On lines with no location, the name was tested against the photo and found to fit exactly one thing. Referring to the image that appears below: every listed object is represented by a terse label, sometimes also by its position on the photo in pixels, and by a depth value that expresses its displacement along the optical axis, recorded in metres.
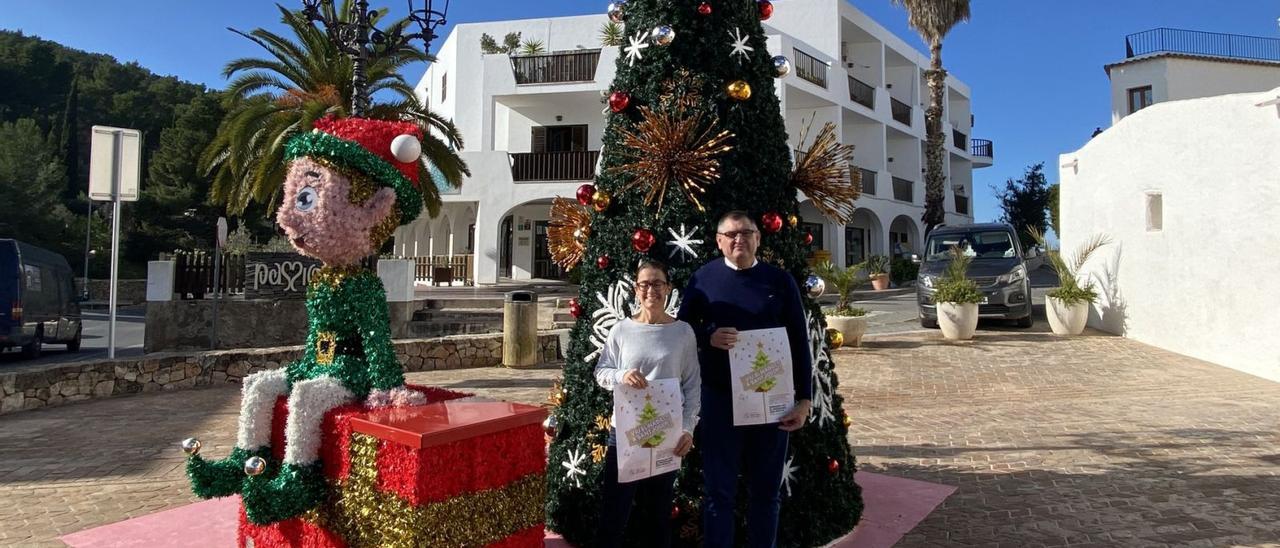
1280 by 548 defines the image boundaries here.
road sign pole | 8.45
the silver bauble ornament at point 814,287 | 3.57
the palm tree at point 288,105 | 14.70
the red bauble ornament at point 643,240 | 3.36
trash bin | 10.82
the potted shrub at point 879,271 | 23.72
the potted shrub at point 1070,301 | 12.47
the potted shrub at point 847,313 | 11.79
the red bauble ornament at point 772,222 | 3.41
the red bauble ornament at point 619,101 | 3.57
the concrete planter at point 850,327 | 11.77
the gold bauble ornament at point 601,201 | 3.59
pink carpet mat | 3.72
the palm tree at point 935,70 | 22.31
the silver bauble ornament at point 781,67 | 3.83
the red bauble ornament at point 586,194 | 3.68
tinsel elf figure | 3.02
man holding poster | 2.87
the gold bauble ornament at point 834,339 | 3.87
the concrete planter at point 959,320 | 12.13
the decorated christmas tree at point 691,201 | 3.41
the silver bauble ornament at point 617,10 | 3.92
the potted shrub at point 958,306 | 12.14
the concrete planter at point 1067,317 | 12.47
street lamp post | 7.92
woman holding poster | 2.78
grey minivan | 13.16
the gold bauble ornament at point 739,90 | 3.51
